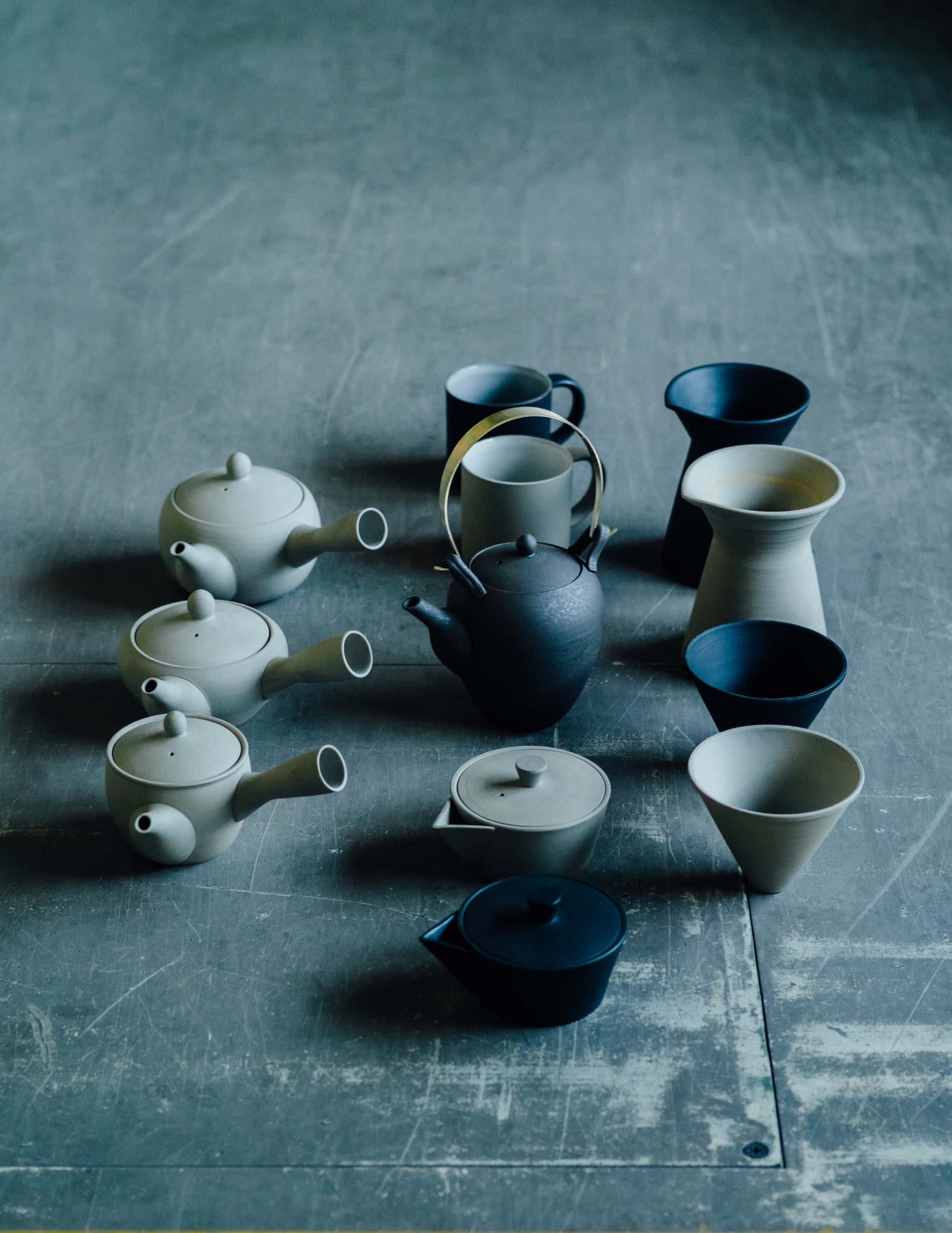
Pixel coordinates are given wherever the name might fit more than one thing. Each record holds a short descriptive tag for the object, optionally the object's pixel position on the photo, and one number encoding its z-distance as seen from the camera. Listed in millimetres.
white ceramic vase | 1874
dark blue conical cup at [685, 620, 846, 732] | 1819
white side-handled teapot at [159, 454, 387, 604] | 2080
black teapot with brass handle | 1779
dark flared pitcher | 2156
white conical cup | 1549
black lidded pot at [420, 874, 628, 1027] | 1395
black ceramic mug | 2398
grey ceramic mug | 2115
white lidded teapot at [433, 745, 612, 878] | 1577
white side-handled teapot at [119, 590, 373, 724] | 1829
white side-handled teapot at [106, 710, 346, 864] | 1587
